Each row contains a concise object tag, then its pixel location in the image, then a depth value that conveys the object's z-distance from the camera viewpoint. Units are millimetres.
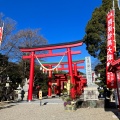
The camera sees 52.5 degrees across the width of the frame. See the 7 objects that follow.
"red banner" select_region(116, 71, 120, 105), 5589
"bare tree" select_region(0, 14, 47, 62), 20104
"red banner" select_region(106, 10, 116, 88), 6582
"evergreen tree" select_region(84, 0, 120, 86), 11393
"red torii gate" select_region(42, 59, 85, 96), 18529
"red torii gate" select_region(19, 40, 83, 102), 12293
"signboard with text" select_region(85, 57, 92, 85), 10923
